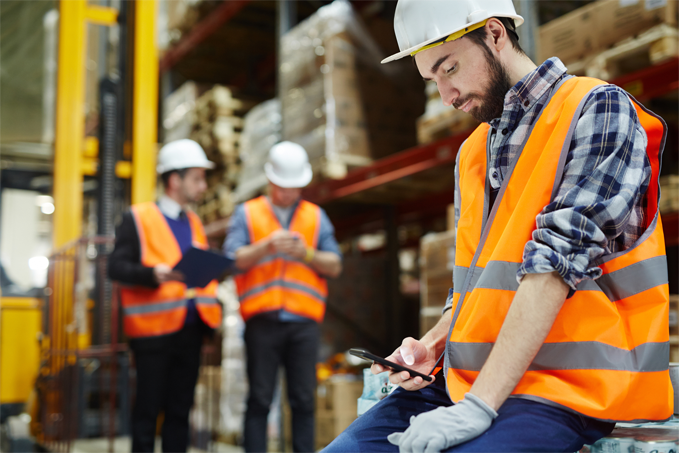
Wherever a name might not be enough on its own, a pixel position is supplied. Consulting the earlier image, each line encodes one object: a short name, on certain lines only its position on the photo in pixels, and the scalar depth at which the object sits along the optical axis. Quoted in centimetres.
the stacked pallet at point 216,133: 722
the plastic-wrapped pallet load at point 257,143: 647
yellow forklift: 554
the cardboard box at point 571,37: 387
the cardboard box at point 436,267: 457
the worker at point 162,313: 394
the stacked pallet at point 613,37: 348
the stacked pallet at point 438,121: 462
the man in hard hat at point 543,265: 137
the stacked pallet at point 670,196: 371
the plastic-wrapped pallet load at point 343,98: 547
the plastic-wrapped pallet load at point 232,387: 602
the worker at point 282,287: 405
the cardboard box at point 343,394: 479
